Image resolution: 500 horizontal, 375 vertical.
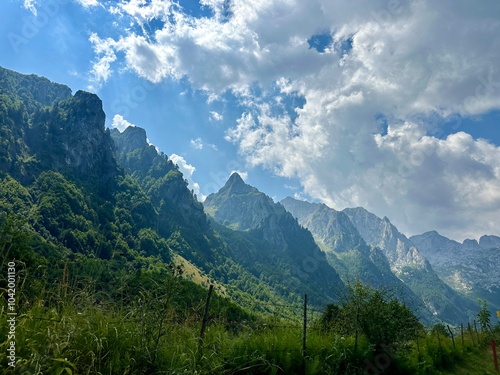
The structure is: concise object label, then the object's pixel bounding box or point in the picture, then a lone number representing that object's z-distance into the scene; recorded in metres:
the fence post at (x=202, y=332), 5.48
